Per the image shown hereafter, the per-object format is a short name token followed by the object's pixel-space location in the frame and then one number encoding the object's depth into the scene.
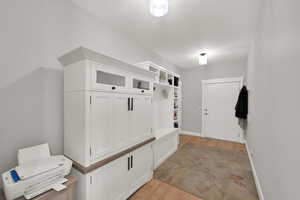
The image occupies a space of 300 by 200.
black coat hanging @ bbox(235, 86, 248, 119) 3.29
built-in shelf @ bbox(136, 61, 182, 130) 2.52
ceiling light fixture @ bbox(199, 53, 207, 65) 3.25
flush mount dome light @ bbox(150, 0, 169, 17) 1.43
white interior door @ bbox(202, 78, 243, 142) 3.98
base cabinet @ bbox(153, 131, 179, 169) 2.46
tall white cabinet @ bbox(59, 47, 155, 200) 1.27
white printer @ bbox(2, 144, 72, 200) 0.93
